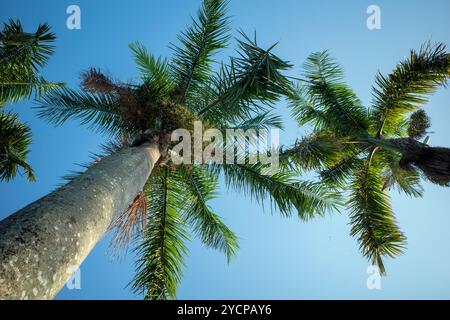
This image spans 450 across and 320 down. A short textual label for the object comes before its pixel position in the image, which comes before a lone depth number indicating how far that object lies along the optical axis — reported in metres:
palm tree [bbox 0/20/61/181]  5.27
